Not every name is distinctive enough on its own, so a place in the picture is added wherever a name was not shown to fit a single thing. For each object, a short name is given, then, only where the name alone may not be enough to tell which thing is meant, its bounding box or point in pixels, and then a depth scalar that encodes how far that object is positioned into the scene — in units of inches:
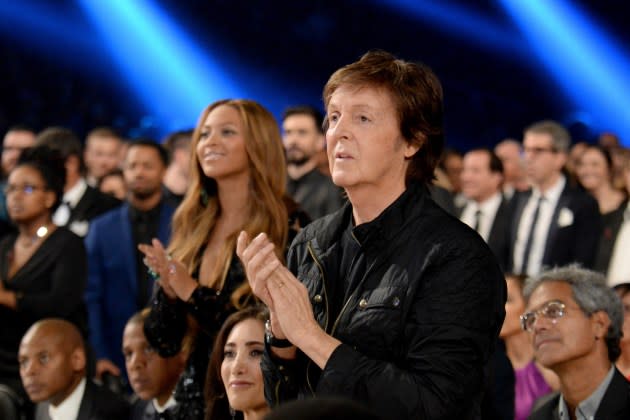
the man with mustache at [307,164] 474.3
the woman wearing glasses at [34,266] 415.5
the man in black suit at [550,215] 531.5
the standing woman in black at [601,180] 569.7
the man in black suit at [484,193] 590.6
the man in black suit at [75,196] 527.2
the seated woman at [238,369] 286.7
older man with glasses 306.7
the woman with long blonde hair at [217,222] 306.8
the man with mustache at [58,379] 384.8
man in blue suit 477.5
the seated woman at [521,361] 411.8
